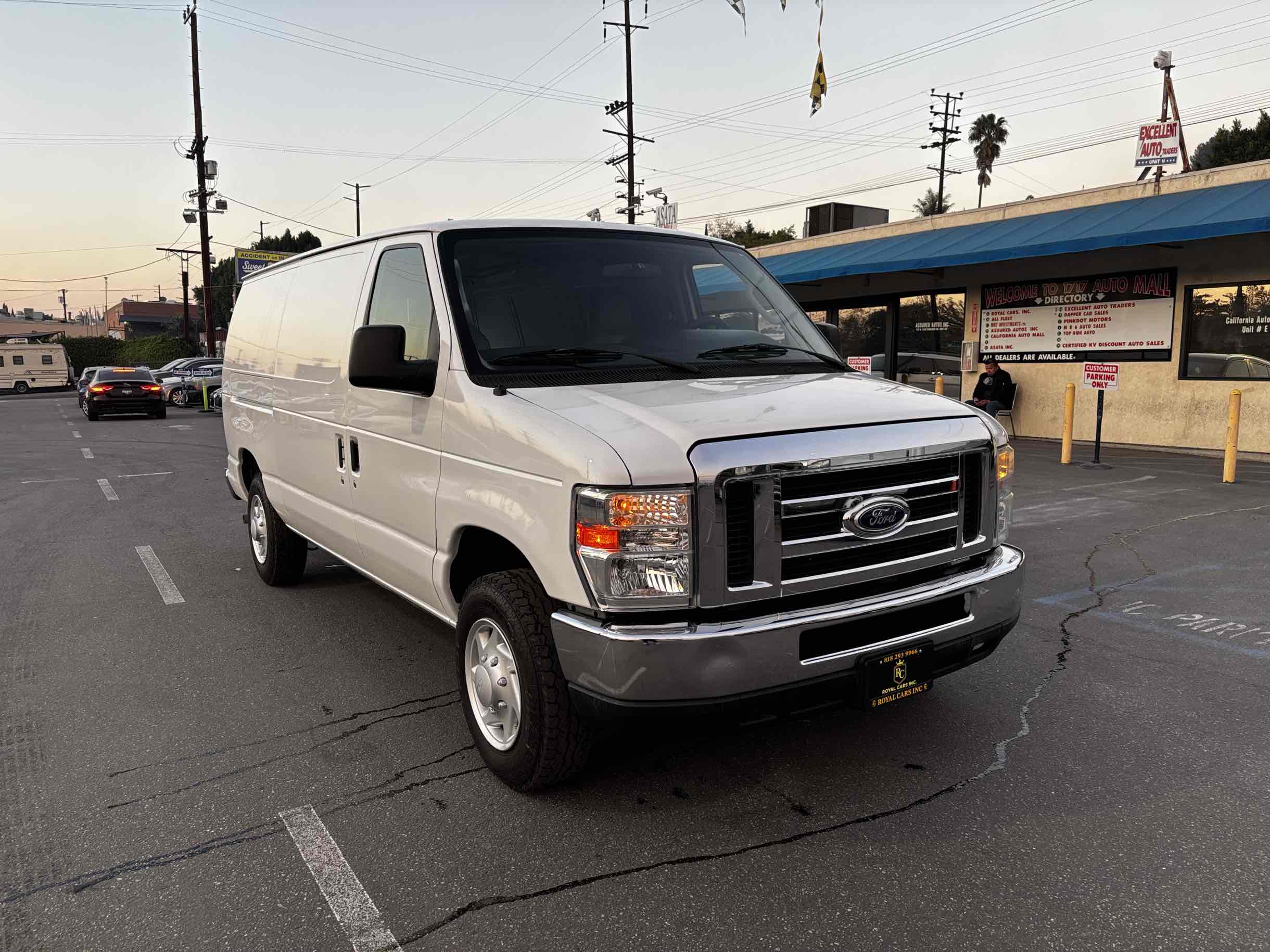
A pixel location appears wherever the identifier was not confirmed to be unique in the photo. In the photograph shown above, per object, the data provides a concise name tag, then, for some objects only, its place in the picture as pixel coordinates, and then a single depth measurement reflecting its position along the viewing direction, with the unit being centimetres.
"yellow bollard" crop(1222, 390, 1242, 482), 1059
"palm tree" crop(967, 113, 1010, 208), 7075
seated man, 1630
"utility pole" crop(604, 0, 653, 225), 3700
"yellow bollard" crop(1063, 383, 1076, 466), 1238
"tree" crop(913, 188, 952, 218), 7619
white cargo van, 290
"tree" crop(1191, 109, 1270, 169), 4847
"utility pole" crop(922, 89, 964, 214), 6881
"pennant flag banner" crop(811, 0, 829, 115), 1353
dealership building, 1322
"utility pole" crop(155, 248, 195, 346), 5366
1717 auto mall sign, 1445
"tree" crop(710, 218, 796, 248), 7225
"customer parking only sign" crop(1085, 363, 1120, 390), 1244
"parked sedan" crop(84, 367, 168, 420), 2569
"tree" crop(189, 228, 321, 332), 9538
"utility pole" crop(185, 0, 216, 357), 3731
